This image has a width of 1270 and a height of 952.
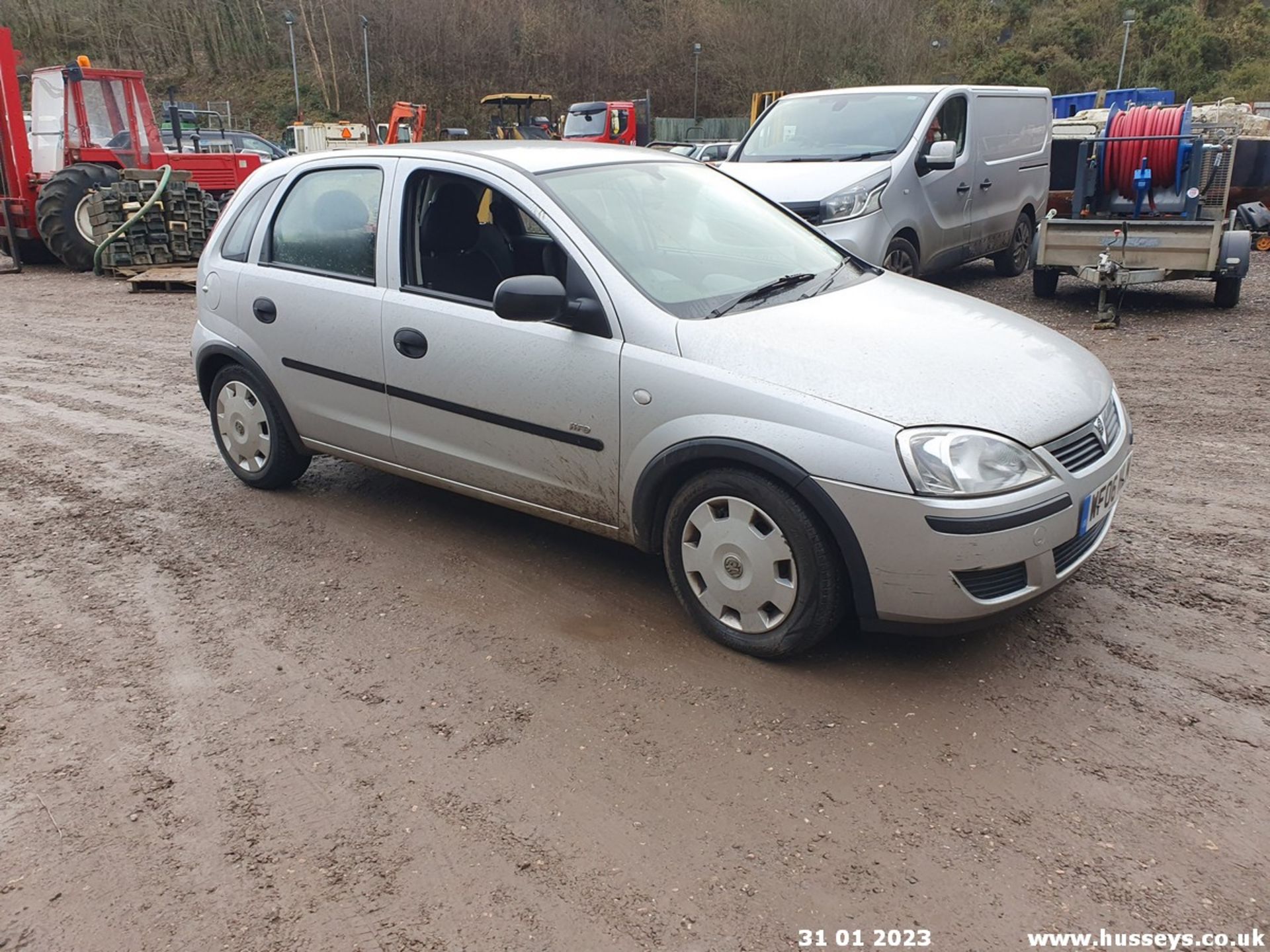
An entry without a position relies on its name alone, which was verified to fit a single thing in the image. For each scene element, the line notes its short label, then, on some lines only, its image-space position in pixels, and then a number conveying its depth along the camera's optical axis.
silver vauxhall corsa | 3.22
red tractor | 14.80
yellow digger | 26.03
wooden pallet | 13.50
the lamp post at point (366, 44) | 44.92
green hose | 14.63
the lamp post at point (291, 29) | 45.96
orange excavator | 24.83
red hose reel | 9.31
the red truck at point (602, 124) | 25.58
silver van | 8.76
